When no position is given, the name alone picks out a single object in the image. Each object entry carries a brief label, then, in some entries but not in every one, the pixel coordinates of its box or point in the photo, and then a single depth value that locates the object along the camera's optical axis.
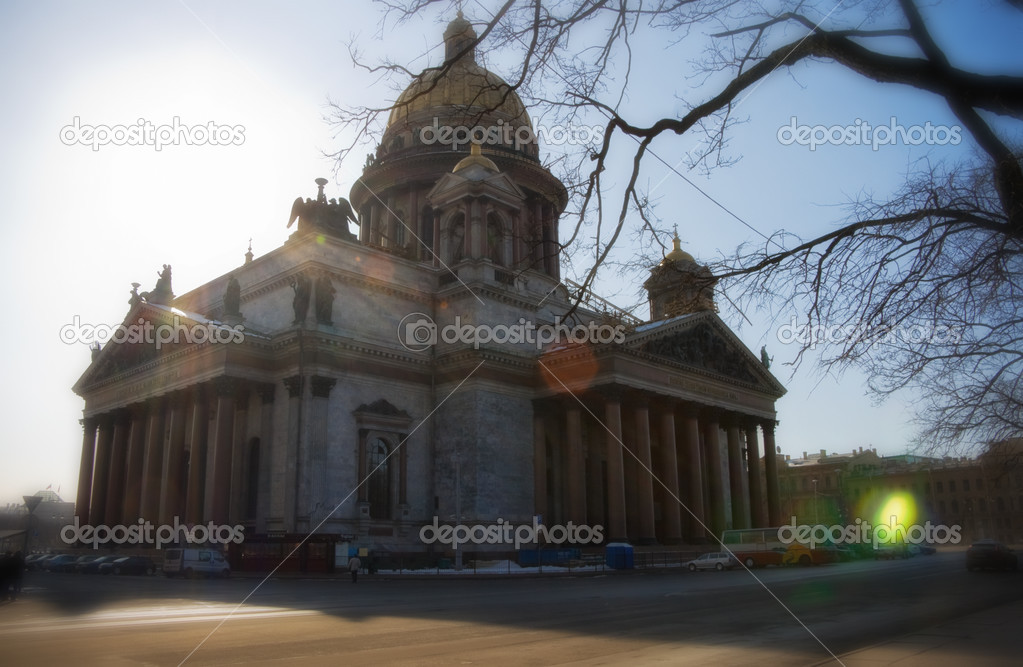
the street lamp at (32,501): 45.58
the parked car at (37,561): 48.53
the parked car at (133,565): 38.72
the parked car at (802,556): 41.41
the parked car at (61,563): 44.56
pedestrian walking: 30.86
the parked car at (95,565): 40.65
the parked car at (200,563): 33.72
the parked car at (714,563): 38.94
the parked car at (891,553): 54.13
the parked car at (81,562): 42.79
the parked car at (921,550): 61.34
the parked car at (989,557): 32.97
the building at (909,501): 97.75
